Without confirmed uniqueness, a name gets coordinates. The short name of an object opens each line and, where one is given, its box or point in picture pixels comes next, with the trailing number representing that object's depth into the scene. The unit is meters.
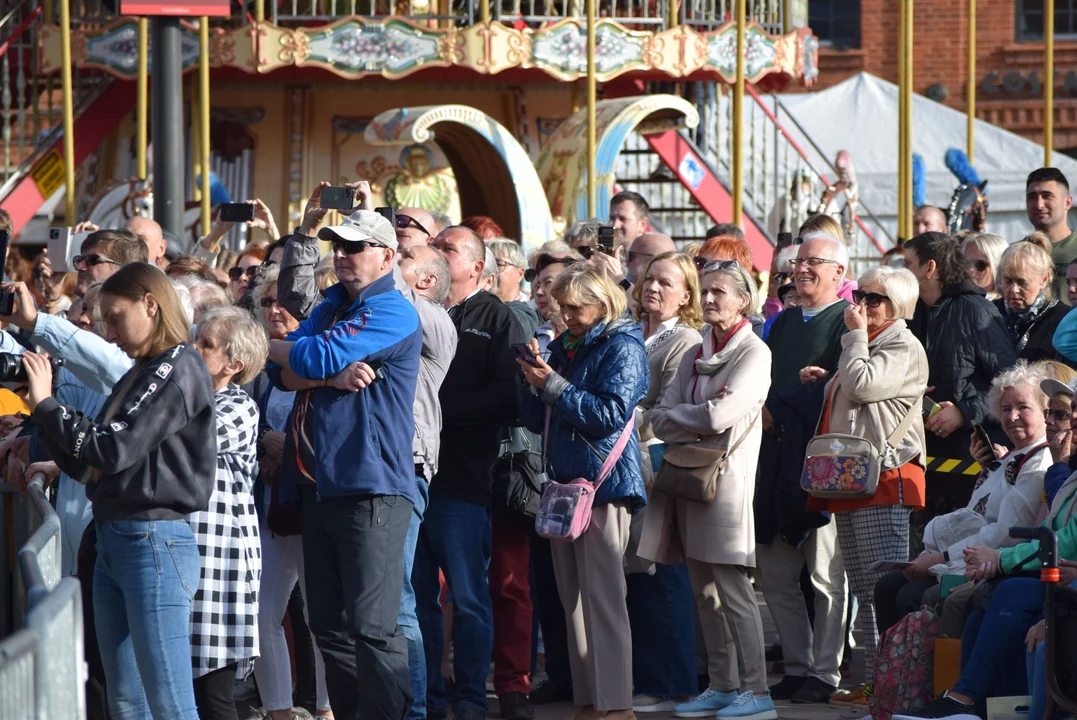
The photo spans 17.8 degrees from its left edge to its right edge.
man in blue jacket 12.04
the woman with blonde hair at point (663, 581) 15.20
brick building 47.44
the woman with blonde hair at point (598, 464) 13.99
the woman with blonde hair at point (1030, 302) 16.24
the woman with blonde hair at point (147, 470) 10.63
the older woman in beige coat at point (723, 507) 14.48
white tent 38.89
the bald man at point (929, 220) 22.29
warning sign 29.77
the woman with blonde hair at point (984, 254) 17.85
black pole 21.39
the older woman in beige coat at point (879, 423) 14.93
